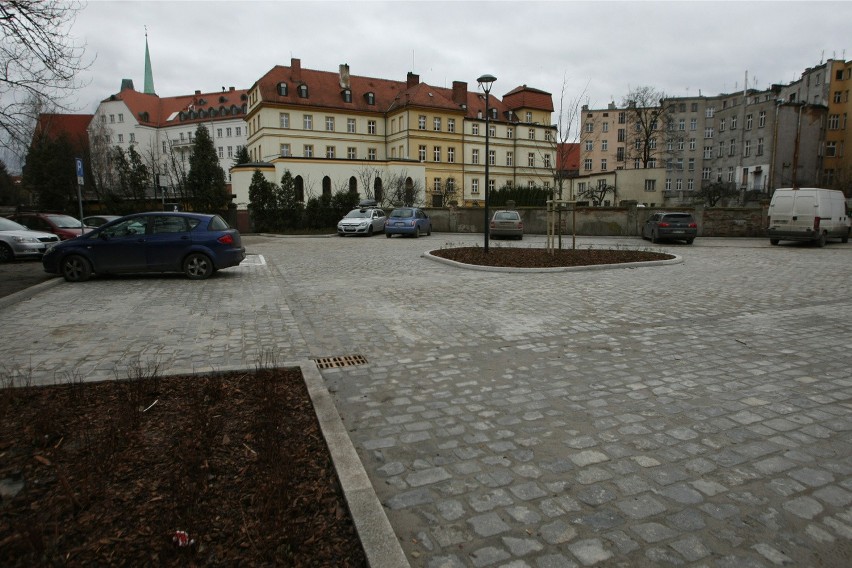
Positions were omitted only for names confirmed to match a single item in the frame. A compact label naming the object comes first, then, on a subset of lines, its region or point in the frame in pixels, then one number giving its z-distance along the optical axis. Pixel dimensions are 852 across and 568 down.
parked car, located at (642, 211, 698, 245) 26.31
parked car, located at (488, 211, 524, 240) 29.03
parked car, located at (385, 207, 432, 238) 31.39
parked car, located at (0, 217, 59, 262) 17.69
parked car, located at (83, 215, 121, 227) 26.65
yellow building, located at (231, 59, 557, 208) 57.41
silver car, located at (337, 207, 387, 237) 33.66
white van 23.48
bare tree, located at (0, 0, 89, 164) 10.52
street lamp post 17.55
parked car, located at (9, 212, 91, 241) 21.17
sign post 16.95
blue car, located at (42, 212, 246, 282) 12.80
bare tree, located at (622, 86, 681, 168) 62.69
